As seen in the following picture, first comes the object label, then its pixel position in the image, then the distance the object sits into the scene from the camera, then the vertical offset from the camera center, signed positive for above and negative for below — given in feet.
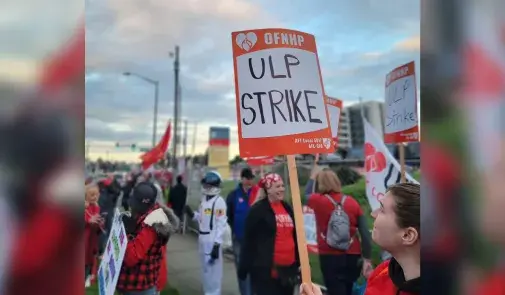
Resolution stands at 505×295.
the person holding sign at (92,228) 22.67 -3.16
